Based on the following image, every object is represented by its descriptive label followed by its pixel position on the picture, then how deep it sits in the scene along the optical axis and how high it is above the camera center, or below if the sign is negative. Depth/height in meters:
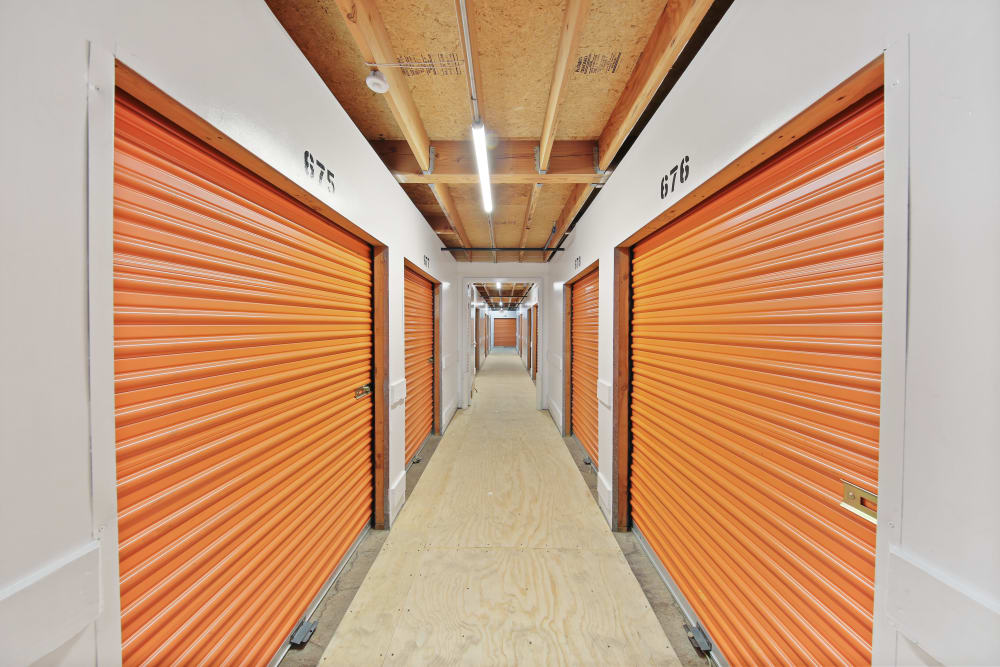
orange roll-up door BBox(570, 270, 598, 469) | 3.46 -0.37
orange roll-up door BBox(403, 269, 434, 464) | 3.43 -0.34
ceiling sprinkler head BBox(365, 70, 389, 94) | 1.54 +1.21
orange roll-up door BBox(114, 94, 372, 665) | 0.92 -0.27
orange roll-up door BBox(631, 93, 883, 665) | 0.91 -0.24
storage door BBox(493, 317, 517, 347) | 19.64 -0.09
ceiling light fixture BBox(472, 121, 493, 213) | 1.79 +1.09
